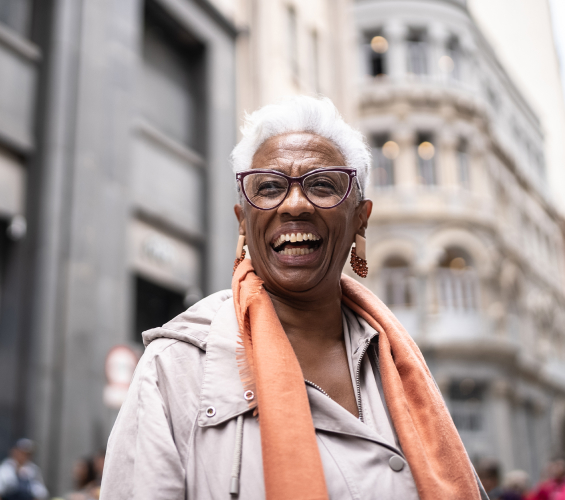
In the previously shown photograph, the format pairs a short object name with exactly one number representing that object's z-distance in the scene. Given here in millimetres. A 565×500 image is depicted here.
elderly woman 1753
